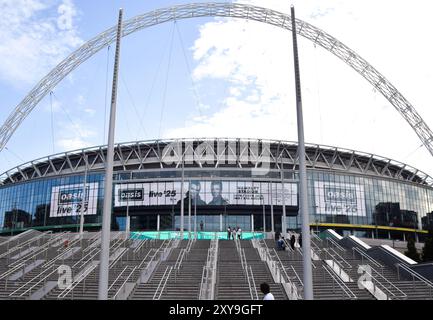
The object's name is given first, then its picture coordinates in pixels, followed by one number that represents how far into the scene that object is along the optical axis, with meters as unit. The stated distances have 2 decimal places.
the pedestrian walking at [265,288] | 9.20
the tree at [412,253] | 40.37
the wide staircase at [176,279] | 21.40
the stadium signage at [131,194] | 77.88
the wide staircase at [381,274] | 21.50
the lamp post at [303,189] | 12.84
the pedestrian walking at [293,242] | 32.53
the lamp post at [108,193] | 13.35
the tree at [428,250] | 37.42
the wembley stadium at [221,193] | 76.81
